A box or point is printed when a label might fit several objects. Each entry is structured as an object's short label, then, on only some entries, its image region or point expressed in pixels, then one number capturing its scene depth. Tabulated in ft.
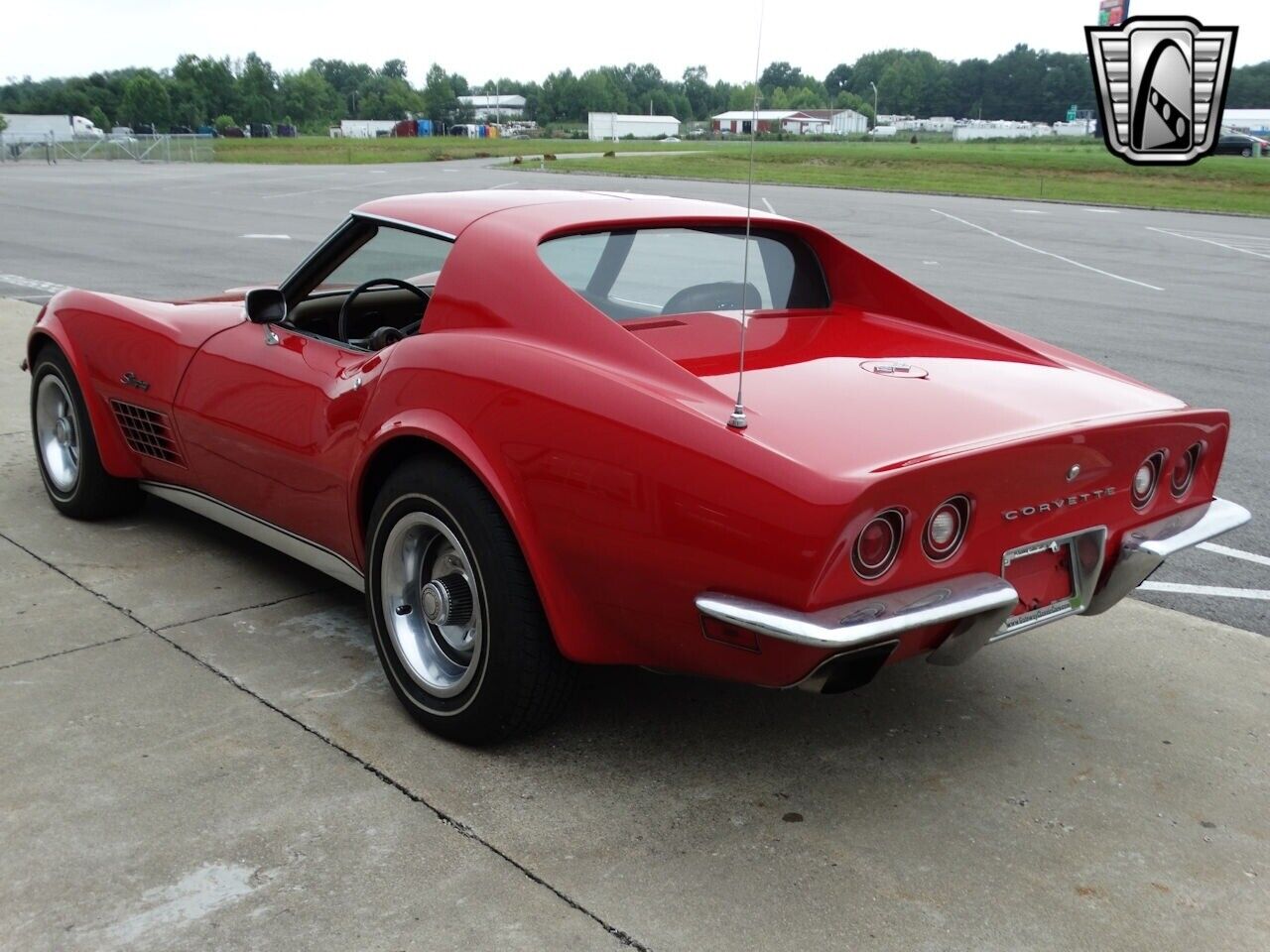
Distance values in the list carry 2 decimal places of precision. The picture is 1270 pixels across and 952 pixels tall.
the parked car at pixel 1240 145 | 169.97
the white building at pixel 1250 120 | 261.03
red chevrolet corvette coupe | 8.80
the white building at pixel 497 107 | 516.32
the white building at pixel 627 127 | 315.37
